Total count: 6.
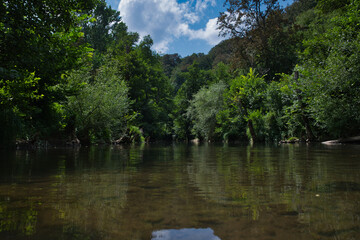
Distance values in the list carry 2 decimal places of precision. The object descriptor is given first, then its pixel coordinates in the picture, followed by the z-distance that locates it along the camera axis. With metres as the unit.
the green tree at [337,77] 11.38
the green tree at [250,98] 22.61
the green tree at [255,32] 23.59
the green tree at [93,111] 13.99
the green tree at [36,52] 5.70
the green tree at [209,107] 28.09
